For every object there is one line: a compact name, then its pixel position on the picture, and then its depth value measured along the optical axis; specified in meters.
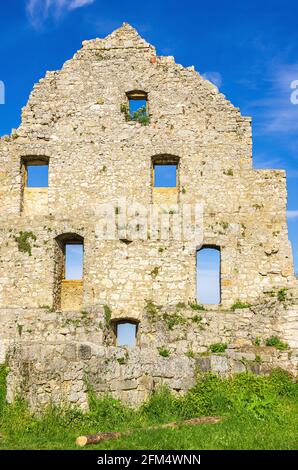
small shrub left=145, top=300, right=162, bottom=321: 16.97
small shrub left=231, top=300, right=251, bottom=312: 17.44
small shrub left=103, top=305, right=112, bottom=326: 17.23
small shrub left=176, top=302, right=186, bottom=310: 17.44
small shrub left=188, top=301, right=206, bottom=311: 17.48
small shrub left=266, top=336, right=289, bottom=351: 15.51
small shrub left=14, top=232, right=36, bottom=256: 18.41
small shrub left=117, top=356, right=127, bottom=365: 11.67
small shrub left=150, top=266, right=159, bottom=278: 17.97
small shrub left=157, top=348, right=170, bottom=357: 14.27
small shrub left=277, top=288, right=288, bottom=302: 16.46
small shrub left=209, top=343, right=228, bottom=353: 16.00
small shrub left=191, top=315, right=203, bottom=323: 16.80
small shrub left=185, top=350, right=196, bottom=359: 14.61
